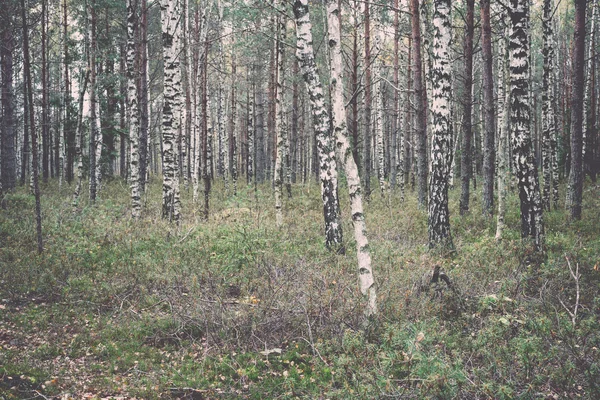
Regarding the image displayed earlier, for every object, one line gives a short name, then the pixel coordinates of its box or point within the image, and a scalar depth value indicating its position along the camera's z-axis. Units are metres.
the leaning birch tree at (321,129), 8.31
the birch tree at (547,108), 13.00
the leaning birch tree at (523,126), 8.62
